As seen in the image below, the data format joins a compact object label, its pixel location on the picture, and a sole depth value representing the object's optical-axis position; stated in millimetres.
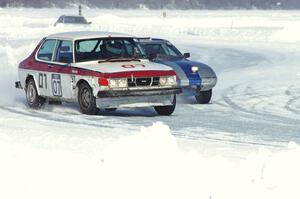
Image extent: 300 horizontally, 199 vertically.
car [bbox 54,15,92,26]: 54562
